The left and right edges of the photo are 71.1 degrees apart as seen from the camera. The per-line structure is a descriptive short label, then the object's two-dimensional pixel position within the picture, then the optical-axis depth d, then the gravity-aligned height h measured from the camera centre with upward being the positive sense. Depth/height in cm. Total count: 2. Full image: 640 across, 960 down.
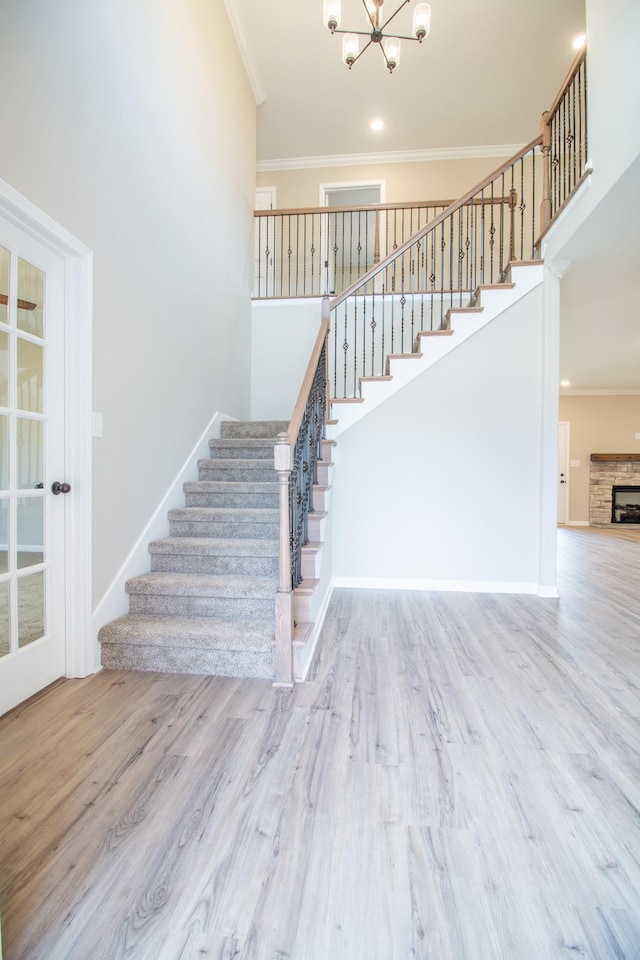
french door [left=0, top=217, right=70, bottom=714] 194 +2
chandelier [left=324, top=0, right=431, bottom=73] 319 +334
